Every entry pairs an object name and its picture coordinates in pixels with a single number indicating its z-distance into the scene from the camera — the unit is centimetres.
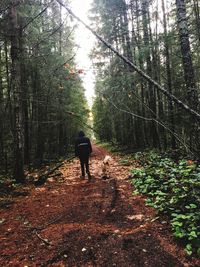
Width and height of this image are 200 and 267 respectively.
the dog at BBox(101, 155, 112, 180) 1029
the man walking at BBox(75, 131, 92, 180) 1089
